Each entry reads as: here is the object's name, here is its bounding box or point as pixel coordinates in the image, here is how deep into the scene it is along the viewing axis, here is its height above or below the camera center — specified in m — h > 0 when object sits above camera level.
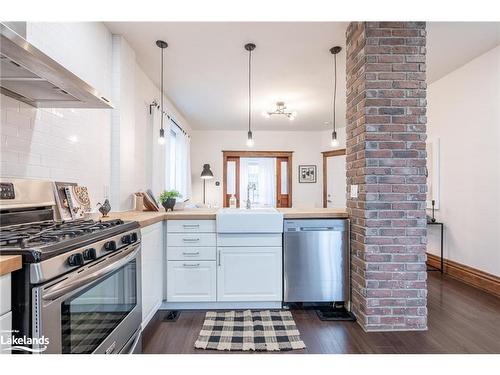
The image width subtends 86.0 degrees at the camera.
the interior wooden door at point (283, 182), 7.07 +0.18
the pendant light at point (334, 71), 2.88 +1.50
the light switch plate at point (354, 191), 2.31 -0.02
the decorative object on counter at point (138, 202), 2.88 -0.14
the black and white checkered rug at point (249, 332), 1.92 -1.12
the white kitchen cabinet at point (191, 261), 2.47 -0.67
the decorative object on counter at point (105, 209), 2.07 -0.16
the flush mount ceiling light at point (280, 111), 4.71 +1.40
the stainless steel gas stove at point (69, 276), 0.93 -0.37
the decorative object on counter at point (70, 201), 1.78 -0.09
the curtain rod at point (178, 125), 4.53 +1.21
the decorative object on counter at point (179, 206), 2.97 -0.19
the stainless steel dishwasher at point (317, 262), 2.47 -0.68
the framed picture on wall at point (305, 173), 7.06 +0.42
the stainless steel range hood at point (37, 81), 1.12 +0.57
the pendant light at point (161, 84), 2.76 +1.49
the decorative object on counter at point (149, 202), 2.78 -0.14
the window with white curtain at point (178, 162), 4.64 +0.53
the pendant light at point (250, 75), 2.82 +1.51
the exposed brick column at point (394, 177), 2.14 +0.10
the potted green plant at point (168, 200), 2.82 -0.12
